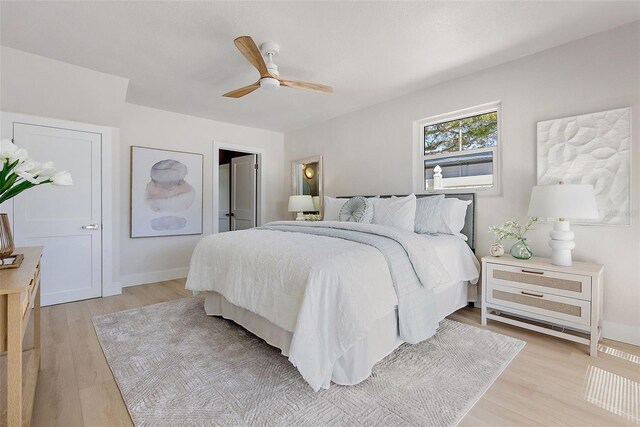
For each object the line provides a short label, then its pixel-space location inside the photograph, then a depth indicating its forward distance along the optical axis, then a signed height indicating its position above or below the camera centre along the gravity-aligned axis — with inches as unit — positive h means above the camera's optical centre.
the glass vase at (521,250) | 98.3 -12.6
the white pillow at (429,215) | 116.8 -1.0
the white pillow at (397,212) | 118.3 +0.2
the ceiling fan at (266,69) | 84.5 +46.8
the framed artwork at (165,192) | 159.5 +11.3
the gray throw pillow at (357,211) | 124.7 +0.7
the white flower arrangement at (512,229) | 104.0 -5.9
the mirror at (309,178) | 193.2 +23.7
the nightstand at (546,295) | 82.5 -24.9
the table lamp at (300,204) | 183.5 +5.3
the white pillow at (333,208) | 146.7 +2.3
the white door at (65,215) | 118.6 -1.4
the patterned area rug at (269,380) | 58.9 -39.8
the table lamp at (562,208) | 84.4 +1.4
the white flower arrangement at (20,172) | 51.3 +7.4
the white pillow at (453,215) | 115.9 -0.9
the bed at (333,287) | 64.4 -19.7
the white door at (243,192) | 212.2 +15.3
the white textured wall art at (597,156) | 88.7 +18.2
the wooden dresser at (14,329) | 43.5 -17.7
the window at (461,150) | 121.5 +27.9
